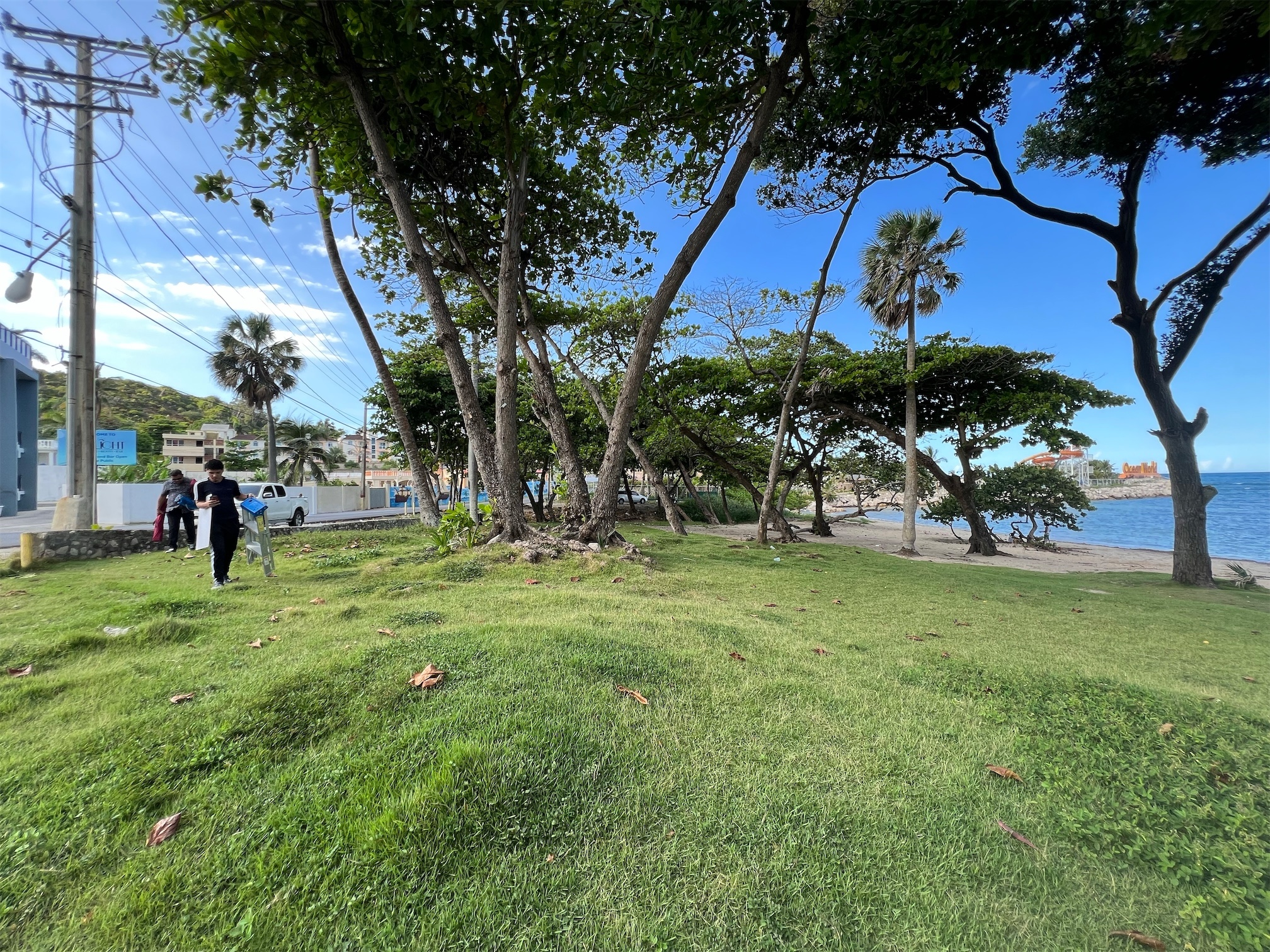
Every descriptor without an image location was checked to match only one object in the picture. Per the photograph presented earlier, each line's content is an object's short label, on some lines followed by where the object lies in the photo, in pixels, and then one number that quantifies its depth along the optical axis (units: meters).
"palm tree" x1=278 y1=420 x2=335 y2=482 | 39.53
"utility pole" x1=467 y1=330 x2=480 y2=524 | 11.61
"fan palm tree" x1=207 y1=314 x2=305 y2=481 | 29.08
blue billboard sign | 25.20
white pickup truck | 20.45
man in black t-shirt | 5.77
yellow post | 7.61
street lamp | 9.85
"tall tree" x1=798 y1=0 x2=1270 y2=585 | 5.68
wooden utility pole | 8.55
